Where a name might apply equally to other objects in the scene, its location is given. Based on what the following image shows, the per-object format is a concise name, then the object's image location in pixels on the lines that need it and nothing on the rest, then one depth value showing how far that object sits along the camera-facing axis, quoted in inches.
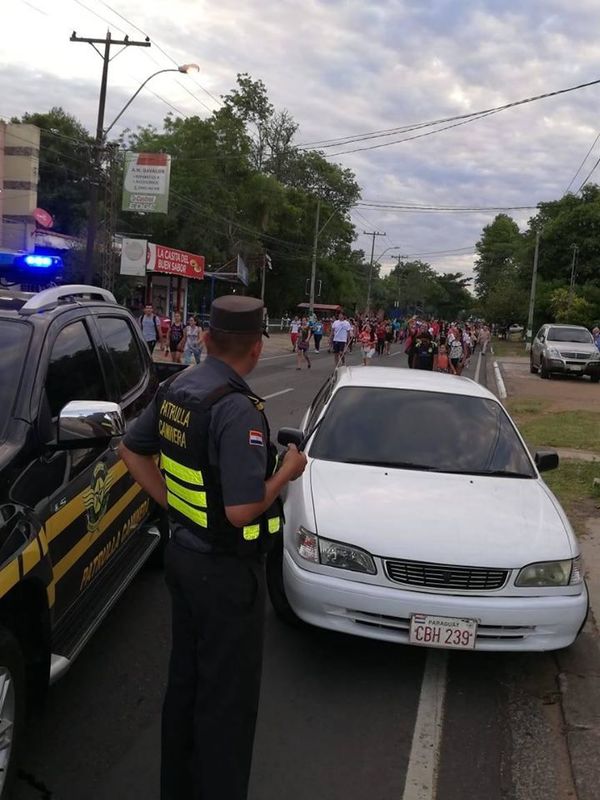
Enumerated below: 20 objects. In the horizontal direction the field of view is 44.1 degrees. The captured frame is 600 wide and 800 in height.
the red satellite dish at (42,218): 1197.7
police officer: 83.8
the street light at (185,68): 863.7
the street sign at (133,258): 1136.2
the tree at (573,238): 1979.6
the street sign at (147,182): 930.7
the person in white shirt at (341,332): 929.5
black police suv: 98.7
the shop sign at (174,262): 1261.1
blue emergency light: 215.0
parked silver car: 900.6
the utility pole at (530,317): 1813.9
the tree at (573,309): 1627.7
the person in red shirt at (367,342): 862.5
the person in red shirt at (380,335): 1301.7
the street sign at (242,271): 1759.8
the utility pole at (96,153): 882.8
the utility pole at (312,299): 2106.3
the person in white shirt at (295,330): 1206.1
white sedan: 142.2
